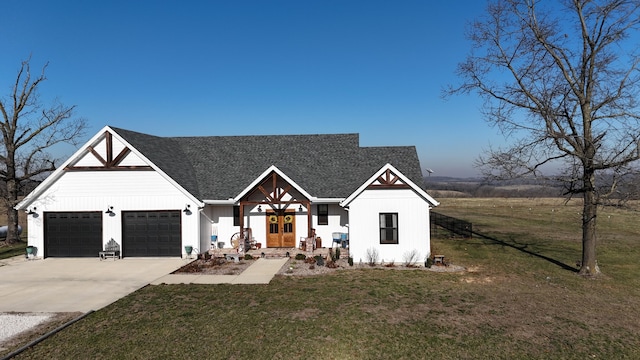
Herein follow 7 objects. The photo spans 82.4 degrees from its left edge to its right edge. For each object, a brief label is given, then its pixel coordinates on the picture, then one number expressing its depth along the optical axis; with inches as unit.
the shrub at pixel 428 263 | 685.3
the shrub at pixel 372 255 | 717.3
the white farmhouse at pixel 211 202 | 718.5
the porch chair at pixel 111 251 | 773.3
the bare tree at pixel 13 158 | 986.7
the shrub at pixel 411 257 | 712.4
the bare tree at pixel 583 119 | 592.1
